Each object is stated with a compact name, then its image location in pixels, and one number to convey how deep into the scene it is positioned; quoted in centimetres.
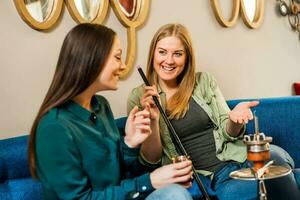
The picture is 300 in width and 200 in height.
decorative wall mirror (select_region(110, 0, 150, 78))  208
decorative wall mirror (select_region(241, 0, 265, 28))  282
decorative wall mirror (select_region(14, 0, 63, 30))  173
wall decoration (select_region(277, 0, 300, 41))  309
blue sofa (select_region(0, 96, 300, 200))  213
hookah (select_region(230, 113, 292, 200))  109
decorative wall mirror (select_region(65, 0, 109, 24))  190
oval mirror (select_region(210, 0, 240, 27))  256
